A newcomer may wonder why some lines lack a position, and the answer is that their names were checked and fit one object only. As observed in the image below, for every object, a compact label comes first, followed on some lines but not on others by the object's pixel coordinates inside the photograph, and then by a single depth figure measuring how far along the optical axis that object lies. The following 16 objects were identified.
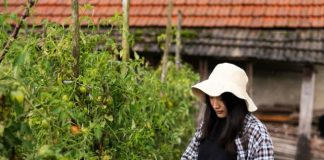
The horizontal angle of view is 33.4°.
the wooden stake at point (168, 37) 5.38
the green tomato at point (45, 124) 2.20
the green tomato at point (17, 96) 1.71
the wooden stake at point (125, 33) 3.49
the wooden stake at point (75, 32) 2.79
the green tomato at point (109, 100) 2.89
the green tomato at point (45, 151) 1.86
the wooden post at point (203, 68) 8.66
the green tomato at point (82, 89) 2.78
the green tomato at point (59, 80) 2.83
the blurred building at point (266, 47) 7.95
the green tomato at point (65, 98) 2.58
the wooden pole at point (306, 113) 8.10
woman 3.10
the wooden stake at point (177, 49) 6.42
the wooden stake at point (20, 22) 2.36
